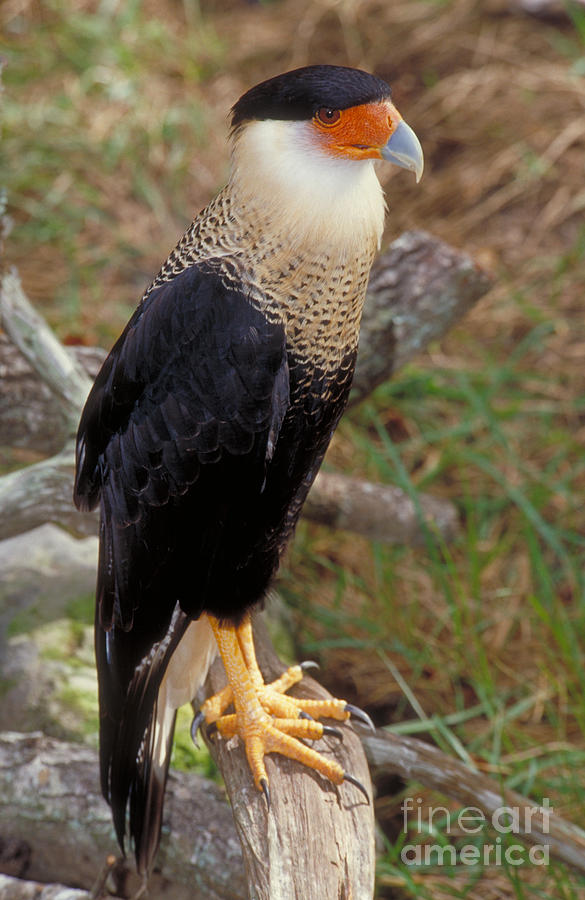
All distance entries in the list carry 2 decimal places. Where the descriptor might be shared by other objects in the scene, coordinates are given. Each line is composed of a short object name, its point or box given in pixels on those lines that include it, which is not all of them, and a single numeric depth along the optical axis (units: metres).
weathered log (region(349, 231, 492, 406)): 6.01
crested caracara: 3.63
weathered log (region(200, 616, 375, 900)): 3.63
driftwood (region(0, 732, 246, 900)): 4.48
